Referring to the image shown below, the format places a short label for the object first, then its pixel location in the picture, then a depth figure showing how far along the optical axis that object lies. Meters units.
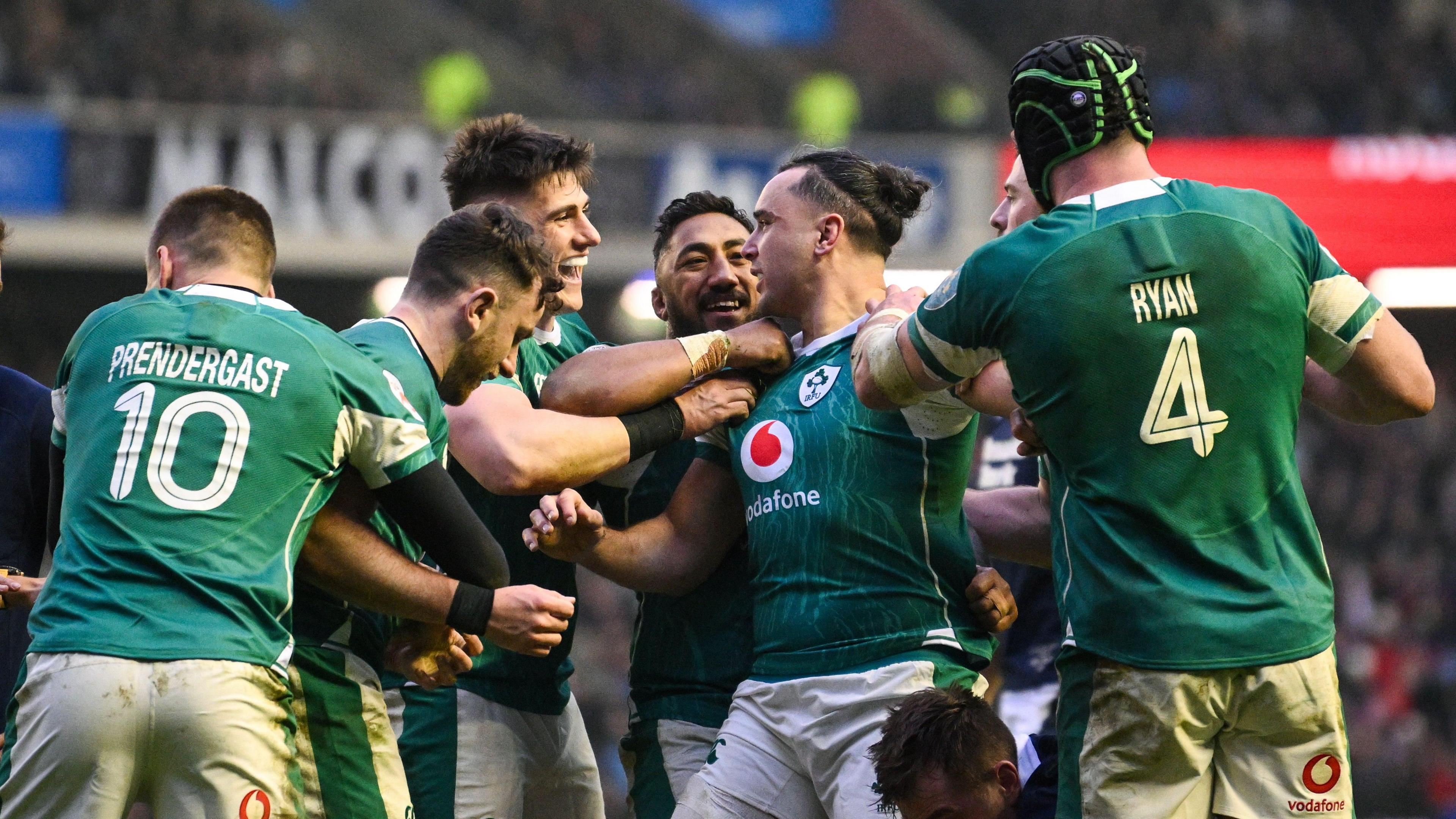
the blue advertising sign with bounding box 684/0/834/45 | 53.06
